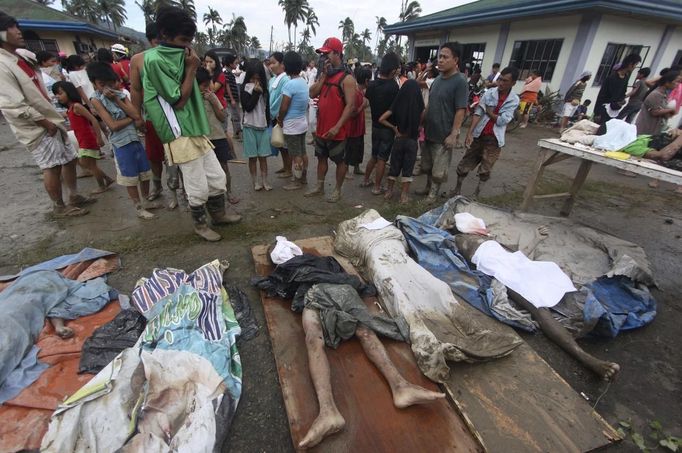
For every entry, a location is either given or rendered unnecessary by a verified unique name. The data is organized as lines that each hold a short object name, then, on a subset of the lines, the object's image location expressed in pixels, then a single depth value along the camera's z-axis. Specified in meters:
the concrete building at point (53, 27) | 14.82
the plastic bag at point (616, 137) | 3.33
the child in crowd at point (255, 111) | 4.28
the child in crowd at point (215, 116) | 3.66
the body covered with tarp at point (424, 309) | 2.04
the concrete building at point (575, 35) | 8.73
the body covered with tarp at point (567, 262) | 2.54
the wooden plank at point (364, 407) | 1.66
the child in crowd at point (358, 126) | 4.44
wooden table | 2.87
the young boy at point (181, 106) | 2.75
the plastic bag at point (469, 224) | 3.44
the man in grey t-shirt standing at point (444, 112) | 3.95
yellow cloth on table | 3.16
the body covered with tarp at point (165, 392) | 1.52
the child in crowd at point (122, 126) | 3.28
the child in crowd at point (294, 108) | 4.14
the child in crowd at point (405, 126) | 4.07
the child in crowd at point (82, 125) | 3.93
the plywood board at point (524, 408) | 1.74
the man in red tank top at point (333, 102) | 4.03
